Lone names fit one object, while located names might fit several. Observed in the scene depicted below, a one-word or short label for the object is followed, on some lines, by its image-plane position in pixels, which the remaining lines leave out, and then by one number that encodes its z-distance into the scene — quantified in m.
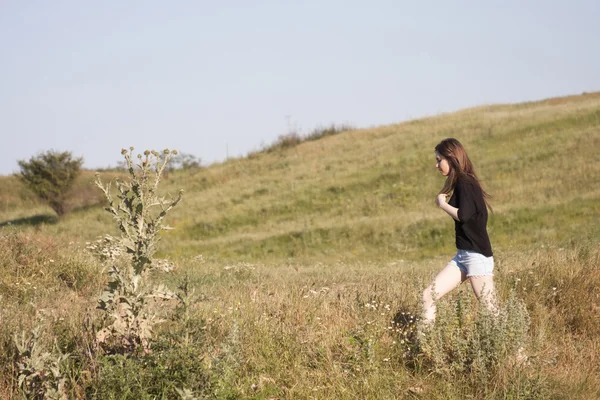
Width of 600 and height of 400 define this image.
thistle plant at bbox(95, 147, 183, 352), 10.01
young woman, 12.34
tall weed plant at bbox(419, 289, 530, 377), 11.31
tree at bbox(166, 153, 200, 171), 87.81
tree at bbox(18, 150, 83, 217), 62.78
